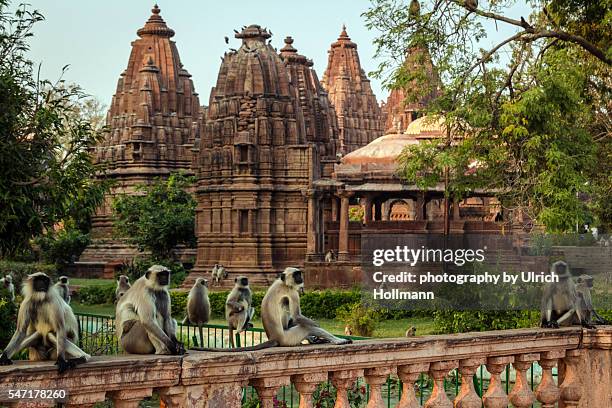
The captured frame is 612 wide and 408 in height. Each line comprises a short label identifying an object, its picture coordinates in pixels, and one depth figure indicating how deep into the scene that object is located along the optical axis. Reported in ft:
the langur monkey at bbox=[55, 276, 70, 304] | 68.75
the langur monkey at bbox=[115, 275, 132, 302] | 78.67
